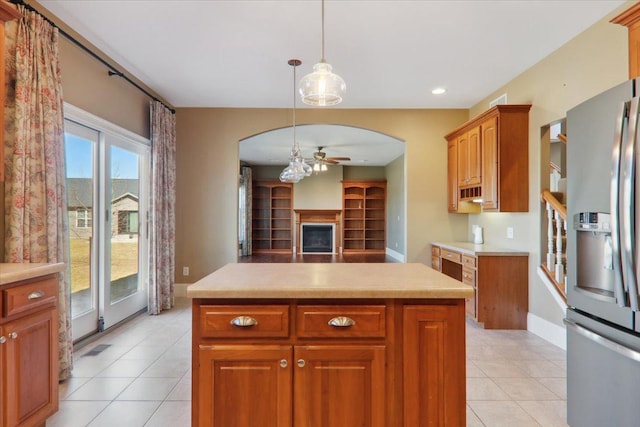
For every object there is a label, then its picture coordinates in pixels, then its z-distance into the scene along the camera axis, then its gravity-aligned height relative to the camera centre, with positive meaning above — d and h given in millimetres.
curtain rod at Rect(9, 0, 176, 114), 2501 +1492
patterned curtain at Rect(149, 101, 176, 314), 4375 +82
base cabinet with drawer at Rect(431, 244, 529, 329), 3889 -804
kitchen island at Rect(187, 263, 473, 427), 1543 -609
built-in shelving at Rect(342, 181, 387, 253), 11055 -76
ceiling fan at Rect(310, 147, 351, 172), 7227 +1147
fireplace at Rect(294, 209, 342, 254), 10907 -354
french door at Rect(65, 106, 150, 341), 3295 -78
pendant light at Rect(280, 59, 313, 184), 4043 +546
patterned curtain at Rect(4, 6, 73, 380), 2367 +420
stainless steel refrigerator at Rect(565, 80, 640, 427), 1488 -204
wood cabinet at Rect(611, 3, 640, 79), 1826 +951
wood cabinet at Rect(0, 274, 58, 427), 1702 -697
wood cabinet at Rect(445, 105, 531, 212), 3889 +635
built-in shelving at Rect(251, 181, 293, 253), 11008 -43
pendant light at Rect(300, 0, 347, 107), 2035 +757
